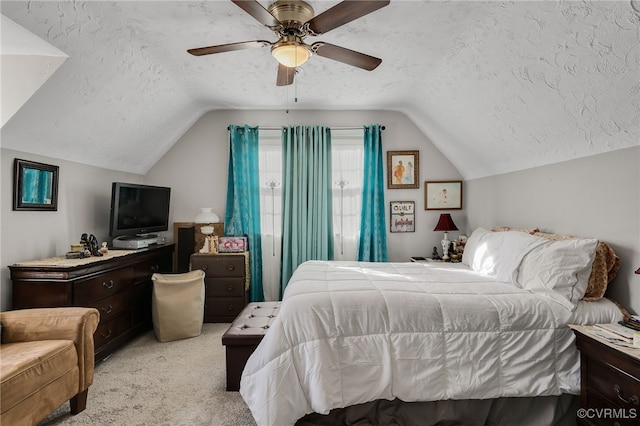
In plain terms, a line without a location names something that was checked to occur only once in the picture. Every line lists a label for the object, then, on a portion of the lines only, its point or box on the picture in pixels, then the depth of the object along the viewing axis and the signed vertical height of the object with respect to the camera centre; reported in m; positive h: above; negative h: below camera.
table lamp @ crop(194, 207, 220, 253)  3.88 -0.09
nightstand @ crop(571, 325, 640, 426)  1.47 -0.83
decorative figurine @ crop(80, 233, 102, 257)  2.80 -0.29
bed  1.79 -0.78
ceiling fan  1.62 +1.08
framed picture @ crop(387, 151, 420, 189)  4.21 +0.64
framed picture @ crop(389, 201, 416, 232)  4.20 +0.01
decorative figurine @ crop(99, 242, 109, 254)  2.92 -0.33
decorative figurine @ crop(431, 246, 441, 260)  4.02 -0.49
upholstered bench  2.25 -0.93
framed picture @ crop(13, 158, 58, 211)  2.40 +0.22
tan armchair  1.59 -0.83
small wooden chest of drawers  3.68 -0.85
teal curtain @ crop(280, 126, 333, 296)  4.08 +0.27
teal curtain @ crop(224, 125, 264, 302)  4.07 +0.25
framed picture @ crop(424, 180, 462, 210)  4.22 +0.30
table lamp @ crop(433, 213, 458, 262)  3.84 -0.12
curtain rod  4.15 +1.17
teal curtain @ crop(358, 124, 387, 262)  4.10 +0.16
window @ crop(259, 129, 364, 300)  4.16 +0.32
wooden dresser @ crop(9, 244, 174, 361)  2.31 -0.61
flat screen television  3.17 +0.05
